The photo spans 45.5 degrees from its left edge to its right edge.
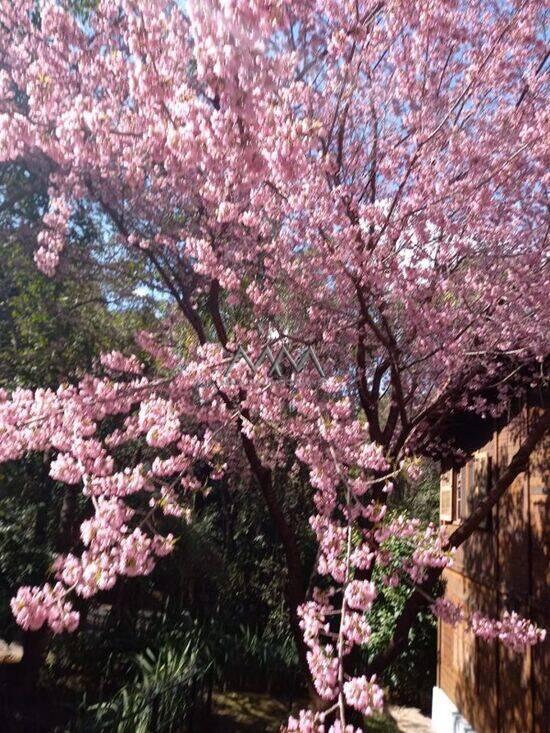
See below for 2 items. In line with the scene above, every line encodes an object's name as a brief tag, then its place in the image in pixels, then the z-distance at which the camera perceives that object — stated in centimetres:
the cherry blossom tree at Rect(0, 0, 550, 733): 441
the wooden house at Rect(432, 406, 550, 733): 577
